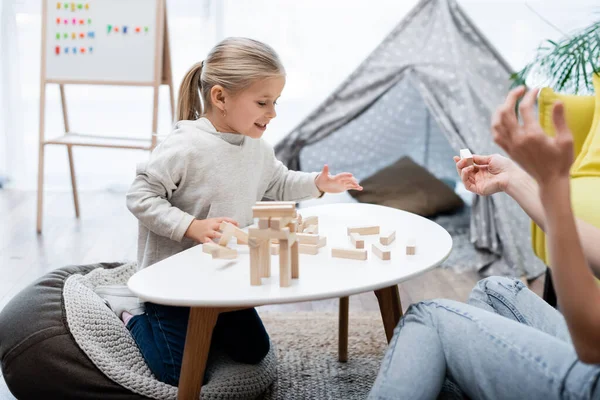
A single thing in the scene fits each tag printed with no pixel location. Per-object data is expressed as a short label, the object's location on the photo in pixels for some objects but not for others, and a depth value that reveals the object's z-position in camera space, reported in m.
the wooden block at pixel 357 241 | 1.28
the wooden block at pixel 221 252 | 1.22
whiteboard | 2.92
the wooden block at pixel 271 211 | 1.08
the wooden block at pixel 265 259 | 1.11
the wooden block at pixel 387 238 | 1.30
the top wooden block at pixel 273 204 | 1.11
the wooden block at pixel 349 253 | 1.23
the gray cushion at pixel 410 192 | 3.05
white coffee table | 1.05
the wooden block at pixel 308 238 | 1.29
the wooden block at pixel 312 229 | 1.37
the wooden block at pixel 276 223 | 1.08
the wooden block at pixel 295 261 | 1.13
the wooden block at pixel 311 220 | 1.42
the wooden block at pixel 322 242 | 1.30
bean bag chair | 1.37
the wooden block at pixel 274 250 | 1.28
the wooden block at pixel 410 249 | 1.27
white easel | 2.88
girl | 1.42
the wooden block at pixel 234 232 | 1.23
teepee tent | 2.59
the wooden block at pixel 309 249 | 1.27
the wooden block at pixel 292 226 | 1.13
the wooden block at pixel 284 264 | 1.08
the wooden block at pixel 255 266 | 1.09
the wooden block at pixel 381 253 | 1.23
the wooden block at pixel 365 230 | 1.38
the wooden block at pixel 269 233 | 1.08
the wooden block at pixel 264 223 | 1.09
